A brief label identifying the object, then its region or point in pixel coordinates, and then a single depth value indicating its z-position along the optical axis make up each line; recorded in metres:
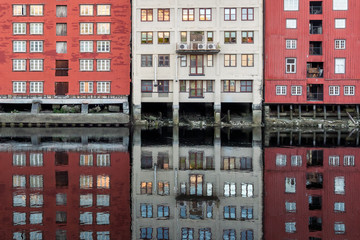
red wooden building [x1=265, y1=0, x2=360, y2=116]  58.19
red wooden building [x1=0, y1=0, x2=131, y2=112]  60.03
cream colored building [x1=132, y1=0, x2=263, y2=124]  57.56
